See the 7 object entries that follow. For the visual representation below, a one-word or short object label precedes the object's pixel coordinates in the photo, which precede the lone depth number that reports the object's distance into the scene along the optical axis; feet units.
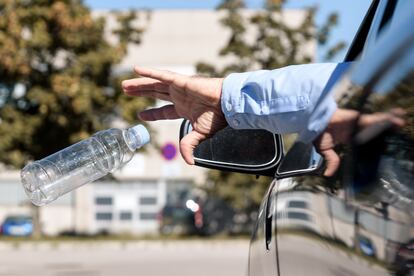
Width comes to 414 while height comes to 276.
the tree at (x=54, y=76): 81.10
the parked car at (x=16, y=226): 104.58
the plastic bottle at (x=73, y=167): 8.45
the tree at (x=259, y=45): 90.53
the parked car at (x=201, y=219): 98.89
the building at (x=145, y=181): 122.72
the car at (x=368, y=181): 4.21
